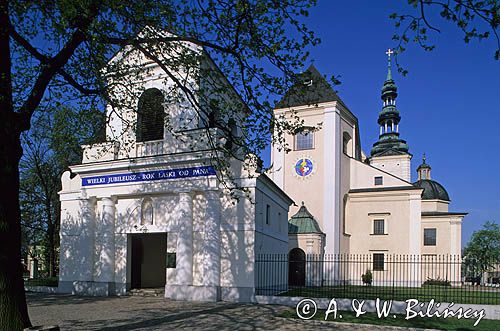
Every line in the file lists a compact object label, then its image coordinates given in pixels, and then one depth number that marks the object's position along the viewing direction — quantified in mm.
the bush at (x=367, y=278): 34728
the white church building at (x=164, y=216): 18297
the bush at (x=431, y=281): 34394
